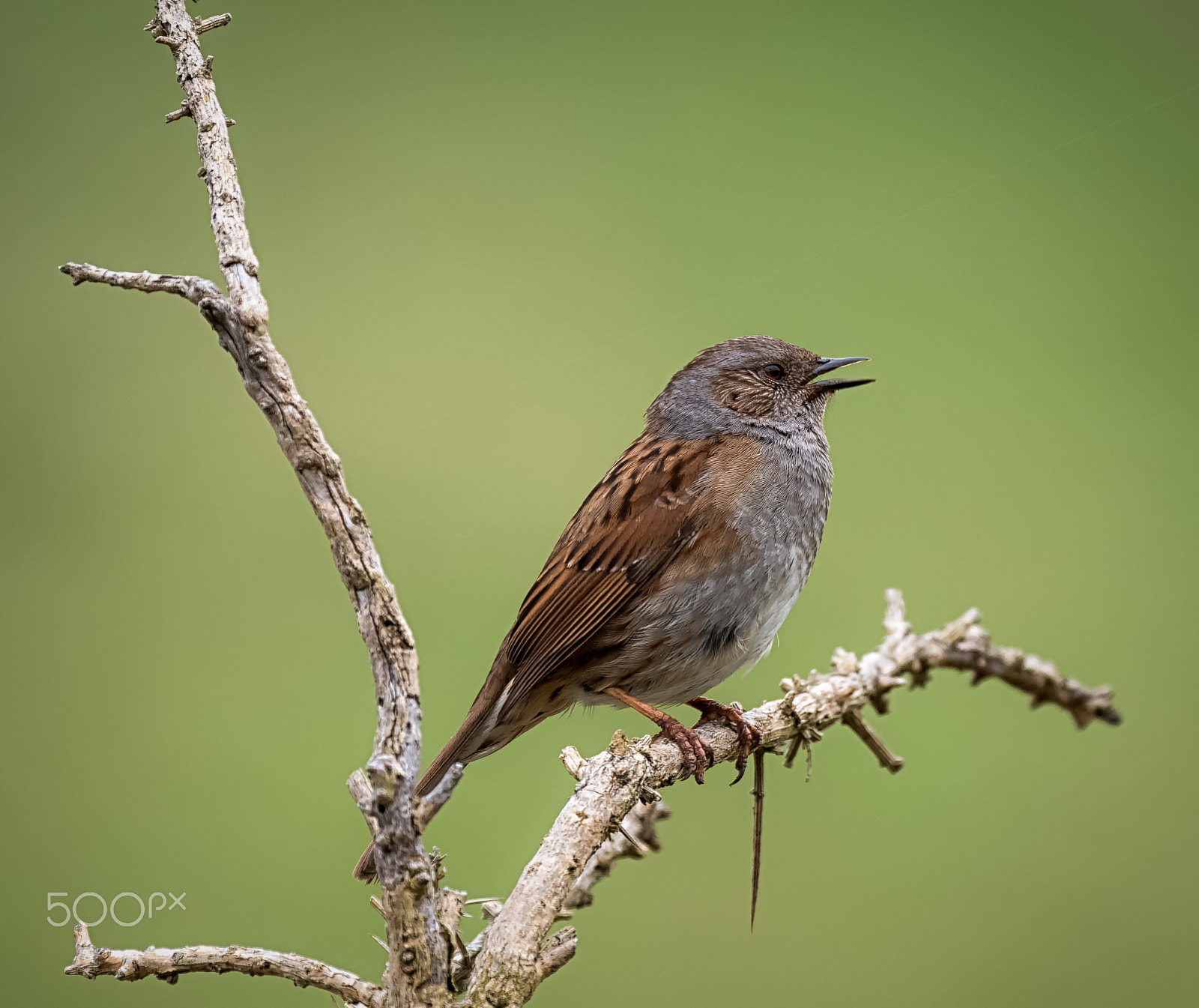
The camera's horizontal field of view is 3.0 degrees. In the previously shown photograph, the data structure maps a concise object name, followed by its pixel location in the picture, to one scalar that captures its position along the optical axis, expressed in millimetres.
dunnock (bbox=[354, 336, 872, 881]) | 3971
